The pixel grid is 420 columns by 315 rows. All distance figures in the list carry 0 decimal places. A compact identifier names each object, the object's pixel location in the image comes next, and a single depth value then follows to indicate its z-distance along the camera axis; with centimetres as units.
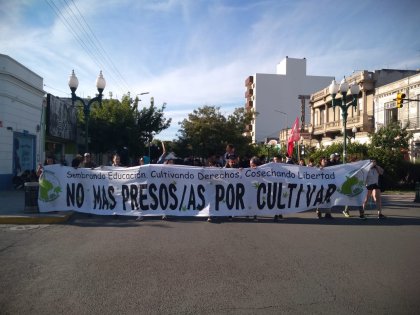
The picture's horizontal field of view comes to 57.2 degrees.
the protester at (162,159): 1274
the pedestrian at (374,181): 1114
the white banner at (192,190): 1062
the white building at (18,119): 1723
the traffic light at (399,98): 2323
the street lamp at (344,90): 1683
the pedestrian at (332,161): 1256
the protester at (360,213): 1075
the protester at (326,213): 1100
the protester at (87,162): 1177
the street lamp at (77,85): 1620
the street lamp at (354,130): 3772
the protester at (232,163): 1144
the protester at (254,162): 1129
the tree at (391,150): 2280
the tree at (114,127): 2625
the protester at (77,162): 1198
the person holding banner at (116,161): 1195
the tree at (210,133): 4047
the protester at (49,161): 1292
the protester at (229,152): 1263
